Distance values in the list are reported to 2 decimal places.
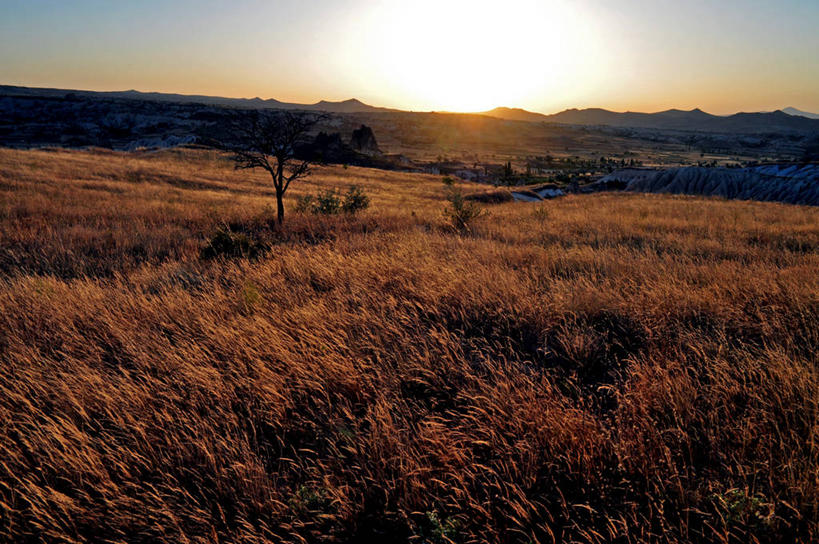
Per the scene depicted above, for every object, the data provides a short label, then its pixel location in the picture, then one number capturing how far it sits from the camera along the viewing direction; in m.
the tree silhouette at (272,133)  11.17
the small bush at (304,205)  15.45
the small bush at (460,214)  12.32
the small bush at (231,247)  7.55
